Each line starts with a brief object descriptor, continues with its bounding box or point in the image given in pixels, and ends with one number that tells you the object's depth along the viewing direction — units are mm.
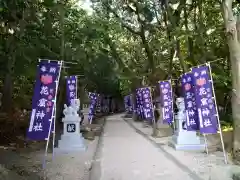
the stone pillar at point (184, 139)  5983
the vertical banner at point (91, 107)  13167
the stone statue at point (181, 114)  6132
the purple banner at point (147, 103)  10373
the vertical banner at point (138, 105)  13708
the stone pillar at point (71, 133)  6081
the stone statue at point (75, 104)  6367
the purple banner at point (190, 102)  5394
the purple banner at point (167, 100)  7713
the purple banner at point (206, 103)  4782
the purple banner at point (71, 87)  7945
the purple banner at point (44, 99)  4682
